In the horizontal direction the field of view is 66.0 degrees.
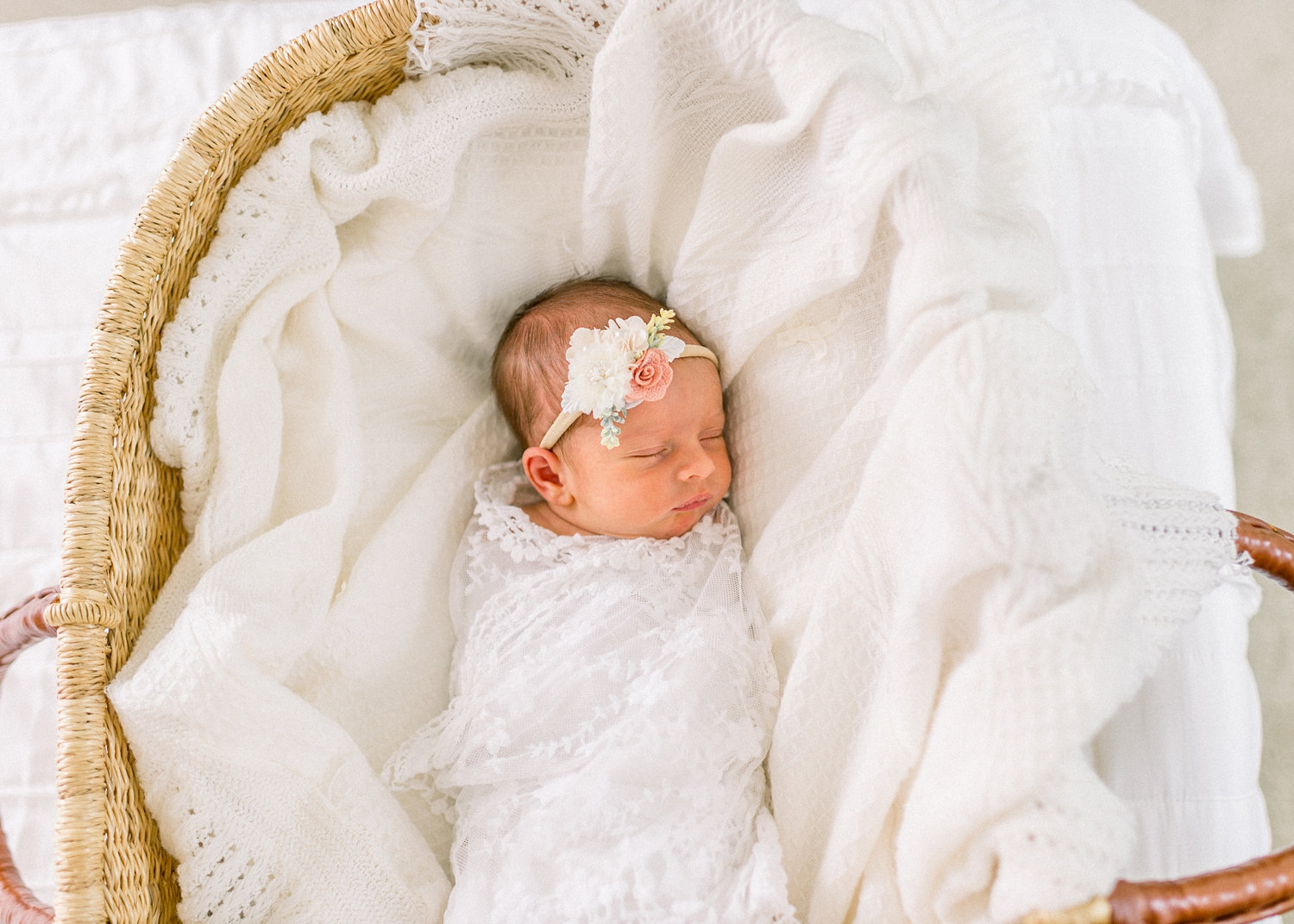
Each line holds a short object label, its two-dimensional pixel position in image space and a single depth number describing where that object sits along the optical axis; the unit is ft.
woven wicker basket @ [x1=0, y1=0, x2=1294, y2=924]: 2.93
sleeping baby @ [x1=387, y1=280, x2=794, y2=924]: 2.98
